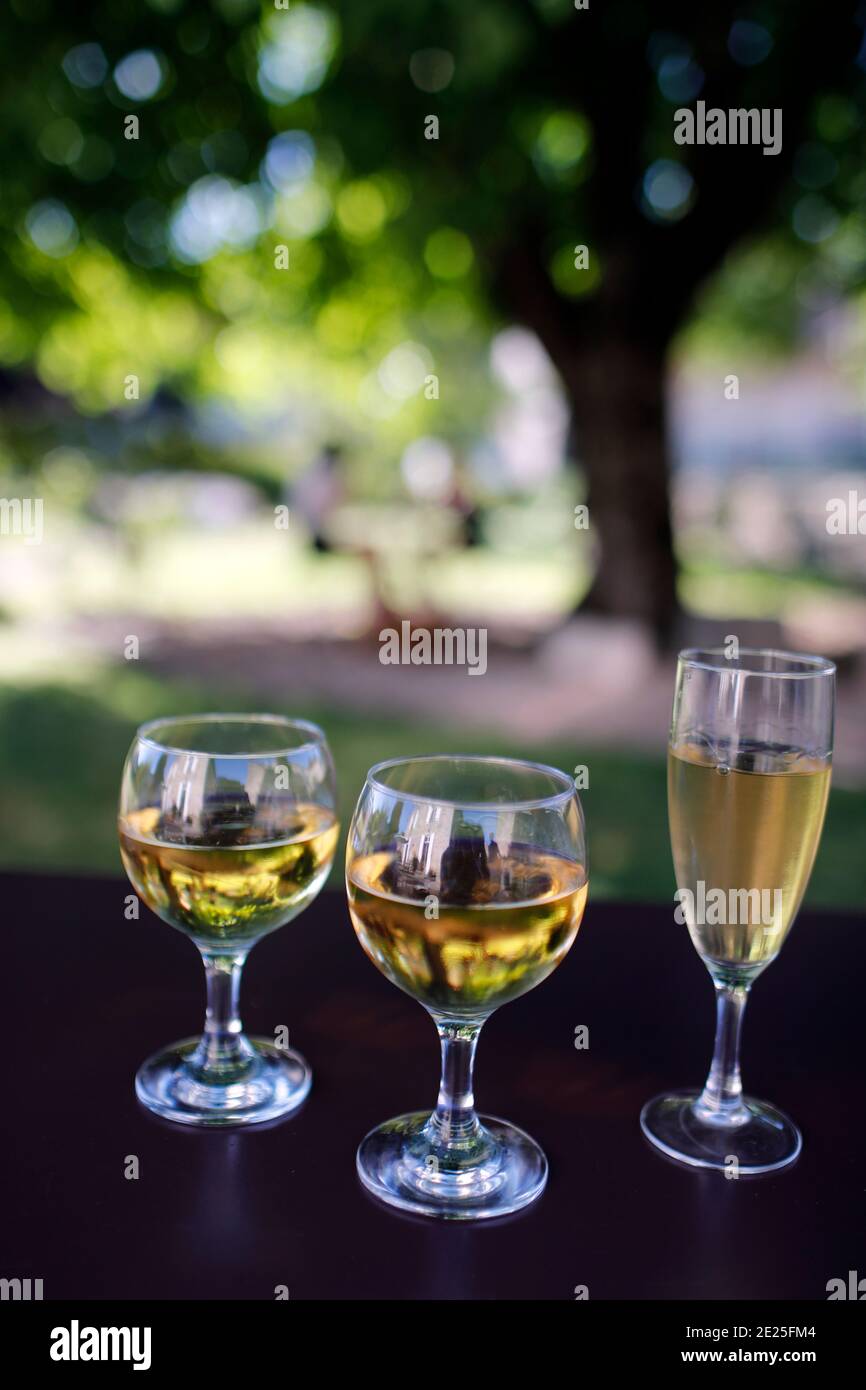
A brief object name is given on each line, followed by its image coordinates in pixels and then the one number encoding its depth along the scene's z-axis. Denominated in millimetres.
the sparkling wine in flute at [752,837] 642
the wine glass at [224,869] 637
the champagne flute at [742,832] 641
